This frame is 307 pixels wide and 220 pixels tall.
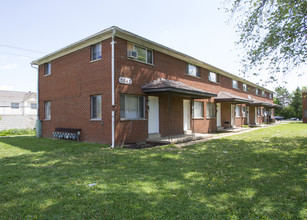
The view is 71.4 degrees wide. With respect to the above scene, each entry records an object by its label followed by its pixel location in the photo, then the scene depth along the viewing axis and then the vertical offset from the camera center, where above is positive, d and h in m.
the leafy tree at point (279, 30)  8.97 +3.87
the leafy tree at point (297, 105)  54.79 +3.11
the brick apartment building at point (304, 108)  35.92 +1.41
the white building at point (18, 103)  34.31 +2.48
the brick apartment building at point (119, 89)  10.50 +1.50
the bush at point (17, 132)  19.24 -1.35
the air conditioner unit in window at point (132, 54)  11.08 +3.30
